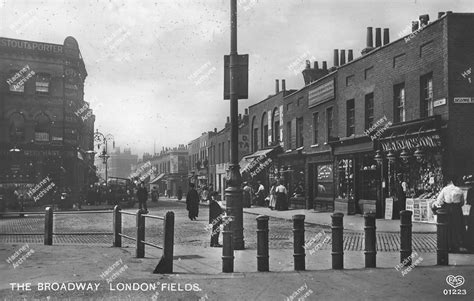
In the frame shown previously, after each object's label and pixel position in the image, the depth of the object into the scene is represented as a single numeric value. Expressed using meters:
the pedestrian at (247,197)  30.06
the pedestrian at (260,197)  31.98
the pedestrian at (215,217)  11.88
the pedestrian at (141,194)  25.19
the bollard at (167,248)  7.83
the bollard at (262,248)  8.12
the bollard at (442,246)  8.68
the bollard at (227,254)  7.96
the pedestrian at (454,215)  10.39
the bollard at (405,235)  8.54
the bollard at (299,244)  8.15
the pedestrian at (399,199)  19.00
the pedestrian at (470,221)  10.33
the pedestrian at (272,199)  27.84
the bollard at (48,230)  11.65
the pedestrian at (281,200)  27.09
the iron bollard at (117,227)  11.07
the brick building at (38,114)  34.56
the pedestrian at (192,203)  19.77
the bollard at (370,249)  8.38
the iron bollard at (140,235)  9.55
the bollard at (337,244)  8.28
